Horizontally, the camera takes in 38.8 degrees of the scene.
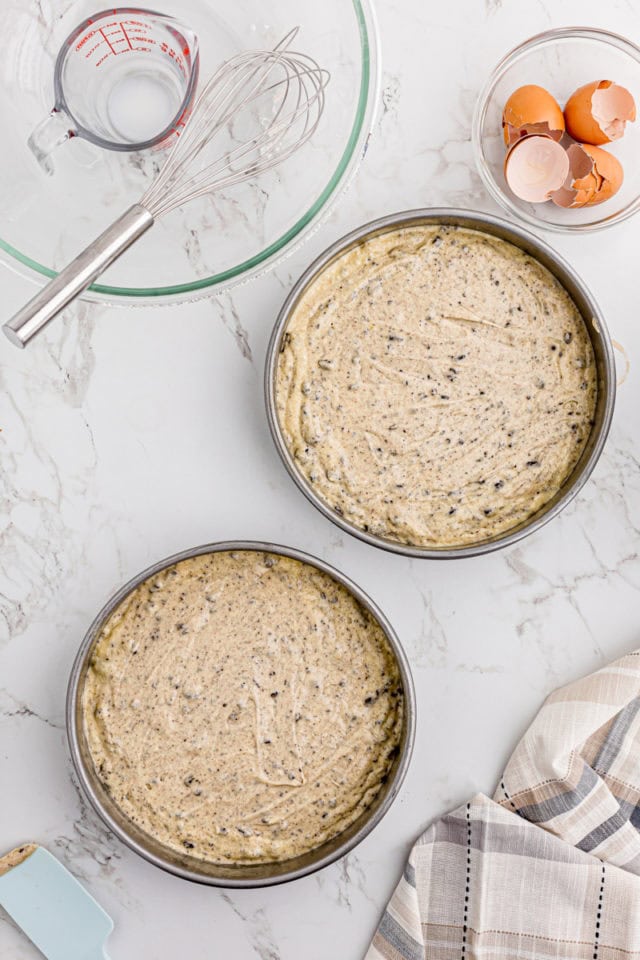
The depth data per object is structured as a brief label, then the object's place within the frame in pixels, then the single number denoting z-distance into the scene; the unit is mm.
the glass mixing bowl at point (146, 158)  1150
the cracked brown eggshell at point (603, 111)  1343
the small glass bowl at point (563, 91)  1414
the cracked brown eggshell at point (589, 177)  1345
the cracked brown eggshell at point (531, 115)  1338
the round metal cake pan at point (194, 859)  1321
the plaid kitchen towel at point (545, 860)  1428
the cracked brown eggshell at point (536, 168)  1335
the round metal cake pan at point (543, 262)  1324
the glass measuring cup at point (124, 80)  1154
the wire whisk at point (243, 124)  1160
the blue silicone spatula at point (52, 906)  1413
